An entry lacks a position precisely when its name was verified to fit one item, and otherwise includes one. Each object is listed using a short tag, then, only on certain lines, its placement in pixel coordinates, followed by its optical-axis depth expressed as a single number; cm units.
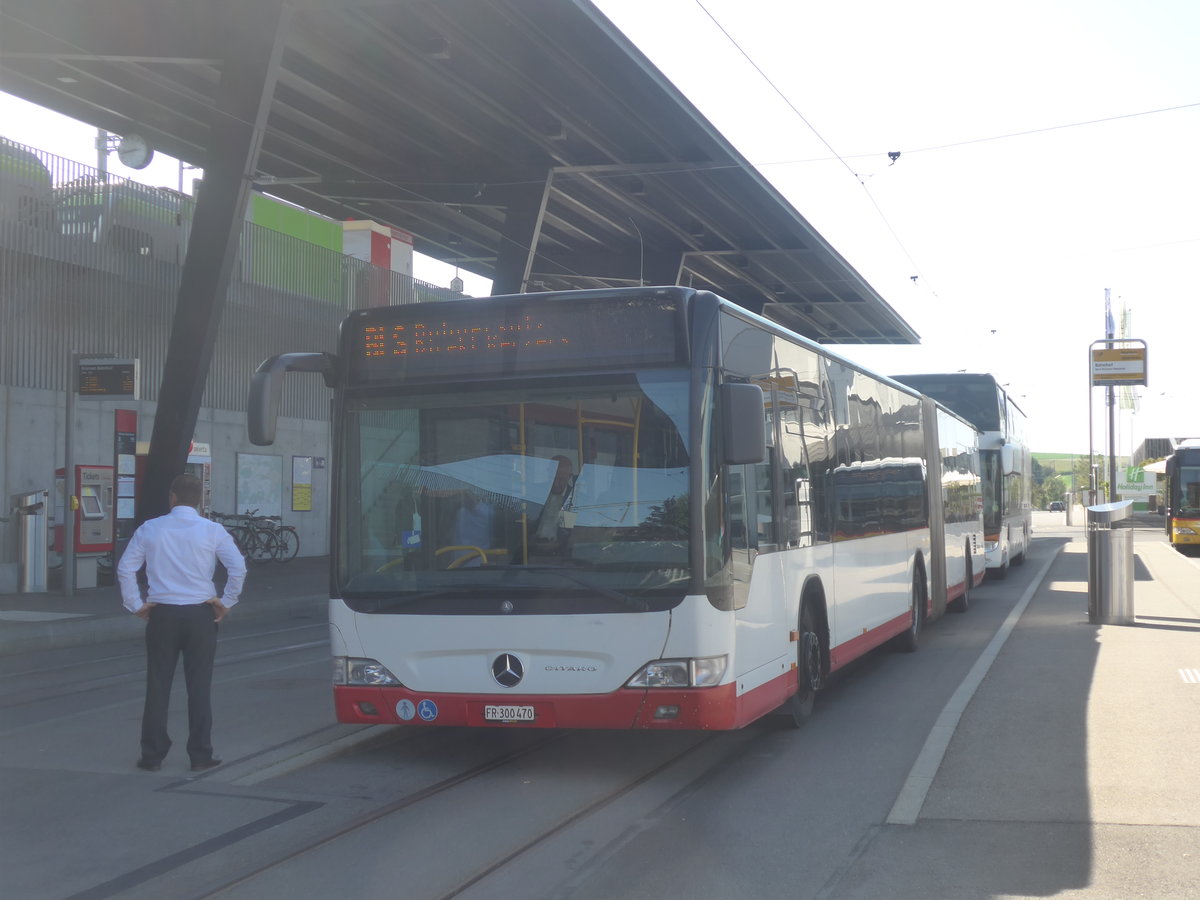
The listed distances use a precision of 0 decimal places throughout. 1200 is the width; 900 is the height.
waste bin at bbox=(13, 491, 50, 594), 1906
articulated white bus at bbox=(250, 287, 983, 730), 707
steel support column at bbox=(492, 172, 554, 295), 2467
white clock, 2269
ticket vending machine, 2098
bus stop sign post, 2666
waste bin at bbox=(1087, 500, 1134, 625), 1641
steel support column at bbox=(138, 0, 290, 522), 1738
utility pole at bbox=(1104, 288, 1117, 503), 3374
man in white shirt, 750
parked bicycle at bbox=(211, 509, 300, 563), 2688
